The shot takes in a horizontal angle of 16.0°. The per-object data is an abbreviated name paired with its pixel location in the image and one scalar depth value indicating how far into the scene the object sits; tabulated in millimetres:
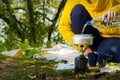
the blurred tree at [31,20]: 8195
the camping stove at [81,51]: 2656
